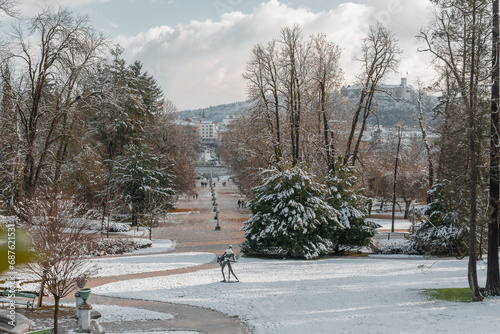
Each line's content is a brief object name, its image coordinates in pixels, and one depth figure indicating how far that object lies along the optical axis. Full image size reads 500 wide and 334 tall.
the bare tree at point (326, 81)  31.73
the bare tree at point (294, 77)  32.22
